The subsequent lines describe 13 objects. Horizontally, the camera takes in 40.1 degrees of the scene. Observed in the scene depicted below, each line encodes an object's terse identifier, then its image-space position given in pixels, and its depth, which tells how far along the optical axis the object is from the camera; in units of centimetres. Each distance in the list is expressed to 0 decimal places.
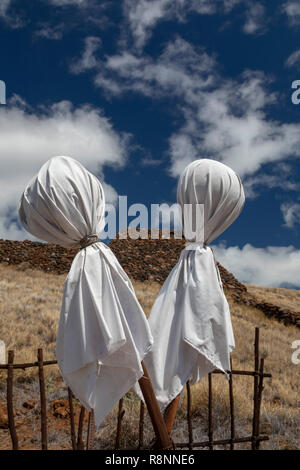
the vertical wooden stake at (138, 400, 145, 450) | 338
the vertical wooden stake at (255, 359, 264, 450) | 367
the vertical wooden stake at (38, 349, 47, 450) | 304
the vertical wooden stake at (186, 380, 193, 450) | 329
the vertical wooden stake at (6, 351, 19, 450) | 296
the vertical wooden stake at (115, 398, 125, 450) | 326
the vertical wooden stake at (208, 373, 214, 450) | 340
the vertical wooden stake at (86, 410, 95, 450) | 282
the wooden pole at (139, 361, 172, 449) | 248
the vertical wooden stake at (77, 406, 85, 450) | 304
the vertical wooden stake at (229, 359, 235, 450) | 352
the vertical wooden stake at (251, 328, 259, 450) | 365
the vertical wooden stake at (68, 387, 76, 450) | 325
